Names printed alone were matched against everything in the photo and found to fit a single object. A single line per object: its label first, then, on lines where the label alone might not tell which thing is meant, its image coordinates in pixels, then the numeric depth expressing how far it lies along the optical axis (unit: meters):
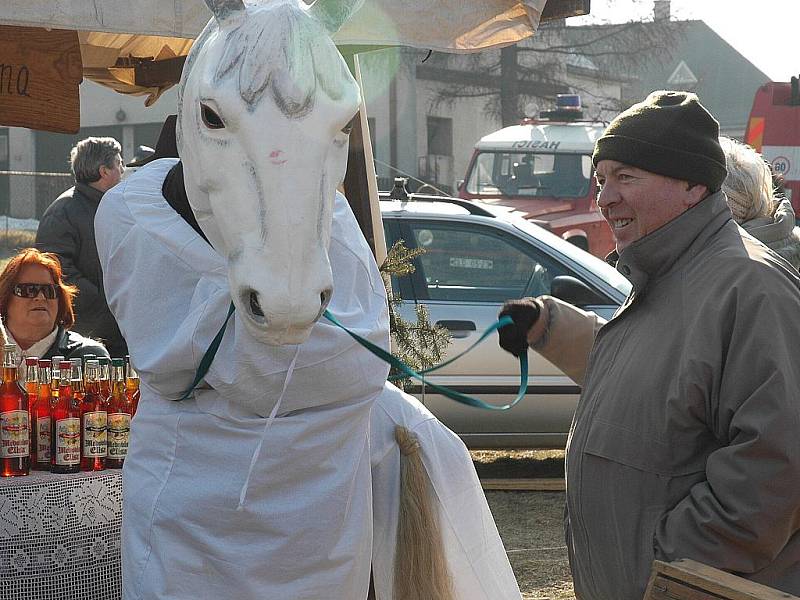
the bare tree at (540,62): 26.86
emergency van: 12.97
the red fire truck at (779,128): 13.89
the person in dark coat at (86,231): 6.33
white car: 7.50
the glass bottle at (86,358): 3.88
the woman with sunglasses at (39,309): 4.53
